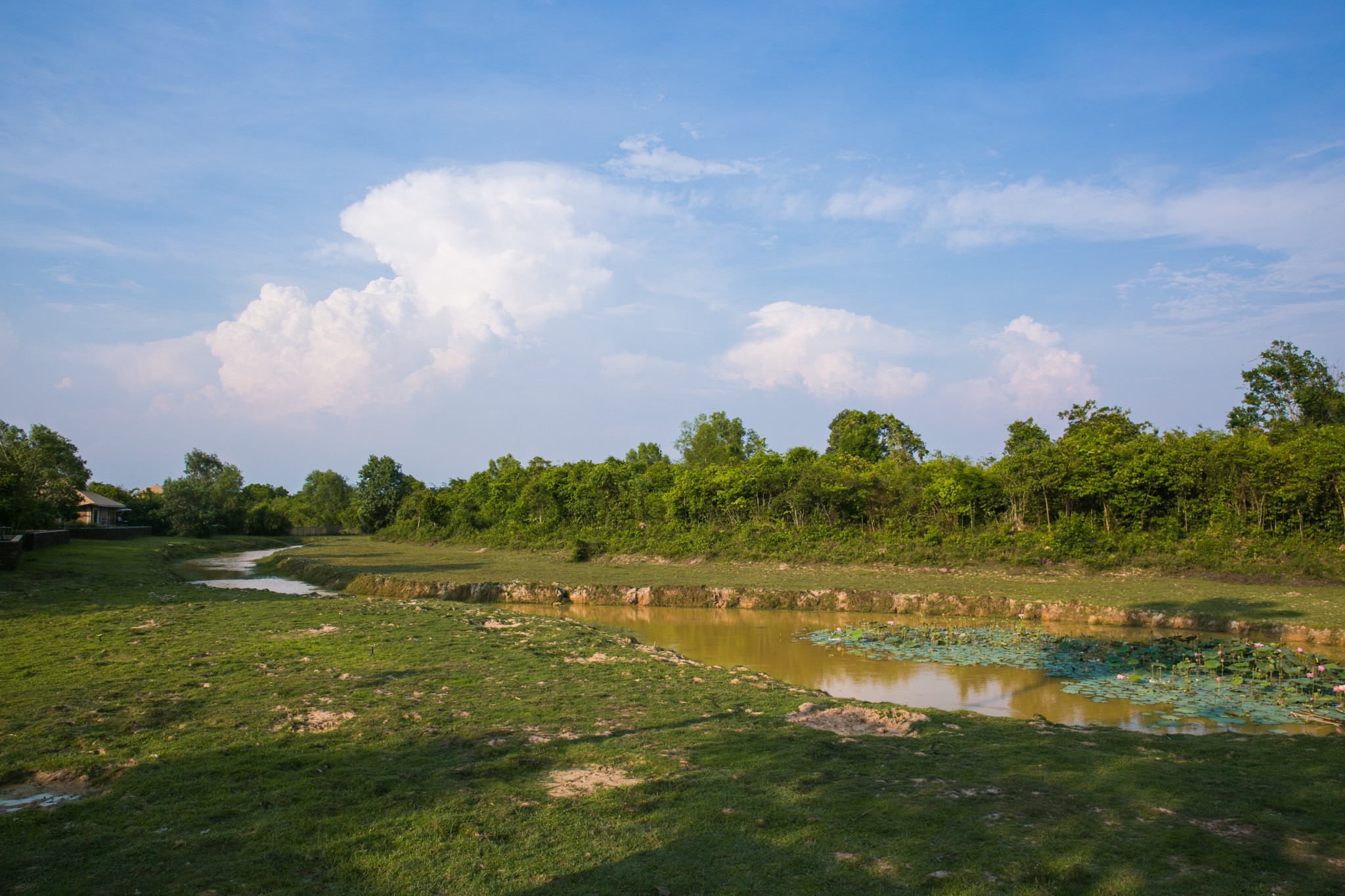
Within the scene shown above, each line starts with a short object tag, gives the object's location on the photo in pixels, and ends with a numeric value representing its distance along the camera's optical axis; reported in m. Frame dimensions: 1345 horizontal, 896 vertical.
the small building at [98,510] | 59.31
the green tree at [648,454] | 69.56
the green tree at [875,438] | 49.47
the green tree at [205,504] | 61.50
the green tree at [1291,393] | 31.78
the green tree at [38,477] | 27.34
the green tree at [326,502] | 93.00
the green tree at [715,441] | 59.69
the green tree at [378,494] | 74.44
